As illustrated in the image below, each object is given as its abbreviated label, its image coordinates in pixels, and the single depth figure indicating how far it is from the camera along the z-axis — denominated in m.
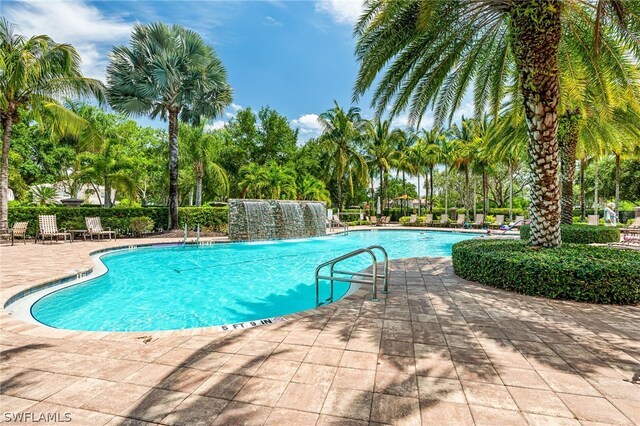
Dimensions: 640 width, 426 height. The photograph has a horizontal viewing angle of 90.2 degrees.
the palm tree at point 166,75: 16.34
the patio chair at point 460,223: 26.62
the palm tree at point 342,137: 30.08
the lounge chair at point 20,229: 13.02
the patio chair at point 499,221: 24.62
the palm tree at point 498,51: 6.24
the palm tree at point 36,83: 12.15
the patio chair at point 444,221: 27.66
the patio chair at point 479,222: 24.95
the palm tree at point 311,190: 28.98
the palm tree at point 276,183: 26.67
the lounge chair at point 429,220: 28.48
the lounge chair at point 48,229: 13.21
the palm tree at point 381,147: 33.47
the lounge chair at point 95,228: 14.66
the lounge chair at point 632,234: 12.95
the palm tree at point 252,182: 26.92
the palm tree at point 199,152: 28.34
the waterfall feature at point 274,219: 16.73
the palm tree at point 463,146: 29.11
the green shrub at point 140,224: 16.38
